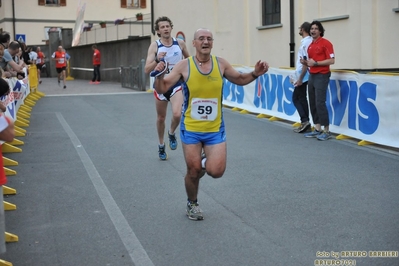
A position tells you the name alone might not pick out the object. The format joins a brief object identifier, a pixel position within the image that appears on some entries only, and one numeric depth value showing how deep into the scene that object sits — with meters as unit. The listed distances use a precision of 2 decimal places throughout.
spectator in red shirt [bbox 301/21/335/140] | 11.97
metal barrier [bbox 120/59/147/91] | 27.94
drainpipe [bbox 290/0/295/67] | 19.91
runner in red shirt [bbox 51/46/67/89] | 31.75
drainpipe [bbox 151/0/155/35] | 31.36
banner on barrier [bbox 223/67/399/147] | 10.85
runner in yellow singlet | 6.39
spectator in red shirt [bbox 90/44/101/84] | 36.00
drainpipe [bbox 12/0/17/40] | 56.84
